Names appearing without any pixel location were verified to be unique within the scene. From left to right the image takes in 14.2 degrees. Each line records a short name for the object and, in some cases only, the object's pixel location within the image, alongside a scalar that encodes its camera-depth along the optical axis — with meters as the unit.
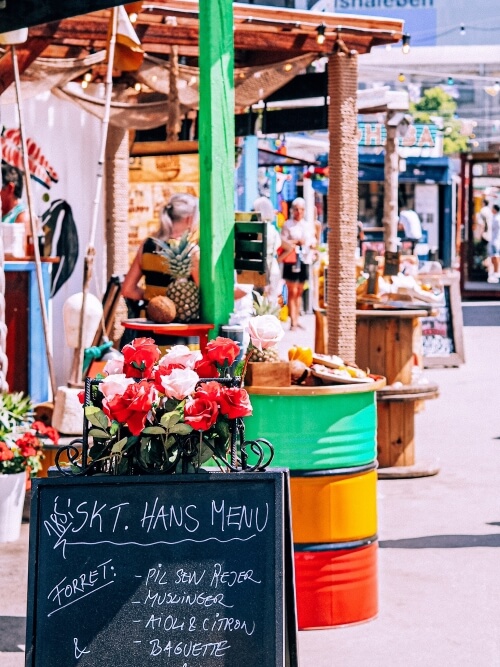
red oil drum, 8.46
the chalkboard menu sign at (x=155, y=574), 5.68
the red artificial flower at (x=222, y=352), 6.27
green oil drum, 8.28
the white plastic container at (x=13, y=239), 14.93
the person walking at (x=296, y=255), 29.18
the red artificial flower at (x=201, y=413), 5.71
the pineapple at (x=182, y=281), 10.82
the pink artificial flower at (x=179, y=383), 5.80
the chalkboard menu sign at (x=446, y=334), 22.95
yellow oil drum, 8.42
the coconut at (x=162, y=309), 10.74
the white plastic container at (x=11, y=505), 10.60
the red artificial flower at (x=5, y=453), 10.48
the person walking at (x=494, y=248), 47.20
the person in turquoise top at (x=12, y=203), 15.38
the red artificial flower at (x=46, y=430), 10.96
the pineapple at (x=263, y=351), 8.46
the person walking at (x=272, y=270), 24.29
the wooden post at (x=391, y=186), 24.52
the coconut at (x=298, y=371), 8.67
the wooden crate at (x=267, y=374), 8.32
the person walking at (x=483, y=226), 49.71
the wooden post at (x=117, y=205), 18.55
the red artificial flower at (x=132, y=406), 5.67
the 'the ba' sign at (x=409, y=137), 47.51
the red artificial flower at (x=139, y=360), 6.09
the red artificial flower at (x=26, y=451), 10.63
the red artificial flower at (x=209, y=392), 5.78
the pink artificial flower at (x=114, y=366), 6.19
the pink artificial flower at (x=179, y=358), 6.00
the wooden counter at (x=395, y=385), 13.49
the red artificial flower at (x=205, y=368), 6.32
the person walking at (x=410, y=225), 42.84
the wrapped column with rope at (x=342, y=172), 15.29
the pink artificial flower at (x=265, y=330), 8.20
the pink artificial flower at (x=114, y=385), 5.75
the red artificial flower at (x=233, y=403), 5.78
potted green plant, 10.60
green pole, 10.28
